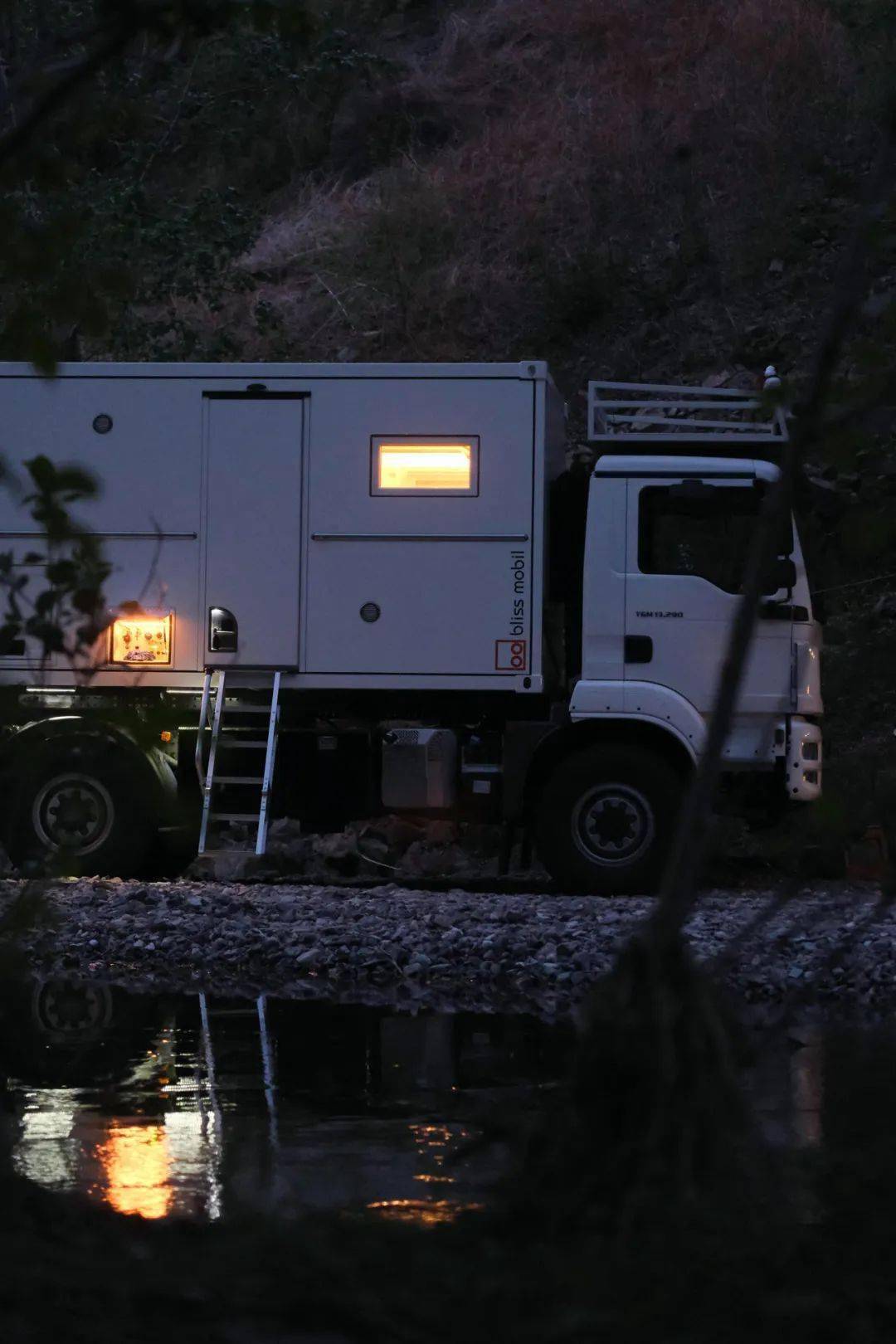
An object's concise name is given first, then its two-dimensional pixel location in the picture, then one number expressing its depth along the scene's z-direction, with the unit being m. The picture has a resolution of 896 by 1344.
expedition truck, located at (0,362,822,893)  26.47
